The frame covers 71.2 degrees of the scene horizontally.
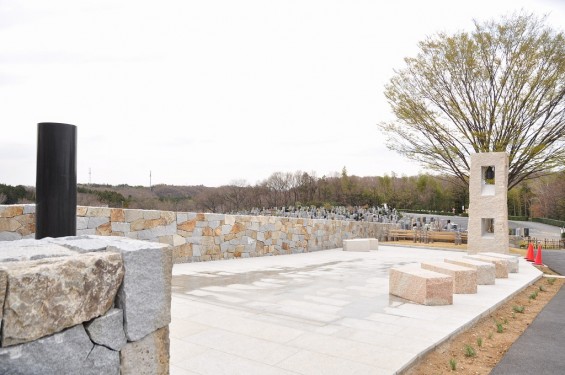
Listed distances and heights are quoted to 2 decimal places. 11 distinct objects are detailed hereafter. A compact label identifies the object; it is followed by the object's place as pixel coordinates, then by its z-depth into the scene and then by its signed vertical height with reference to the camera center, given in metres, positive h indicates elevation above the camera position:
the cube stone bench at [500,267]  8.12 -1.32
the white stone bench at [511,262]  8.90 -1.33
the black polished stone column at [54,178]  2.89 +0.17
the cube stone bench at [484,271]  7.14 -1.24
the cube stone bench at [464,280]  6.28 -1.23
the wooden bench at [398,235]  19.63 -1.61
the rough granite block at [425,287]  5.33 -1.18
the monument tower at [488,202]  12.40 +0.03
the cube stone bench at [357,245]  13.73 -1.49
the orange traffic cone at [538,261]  11.37 -1.67
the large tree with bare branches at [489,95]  15.98 +4.71
